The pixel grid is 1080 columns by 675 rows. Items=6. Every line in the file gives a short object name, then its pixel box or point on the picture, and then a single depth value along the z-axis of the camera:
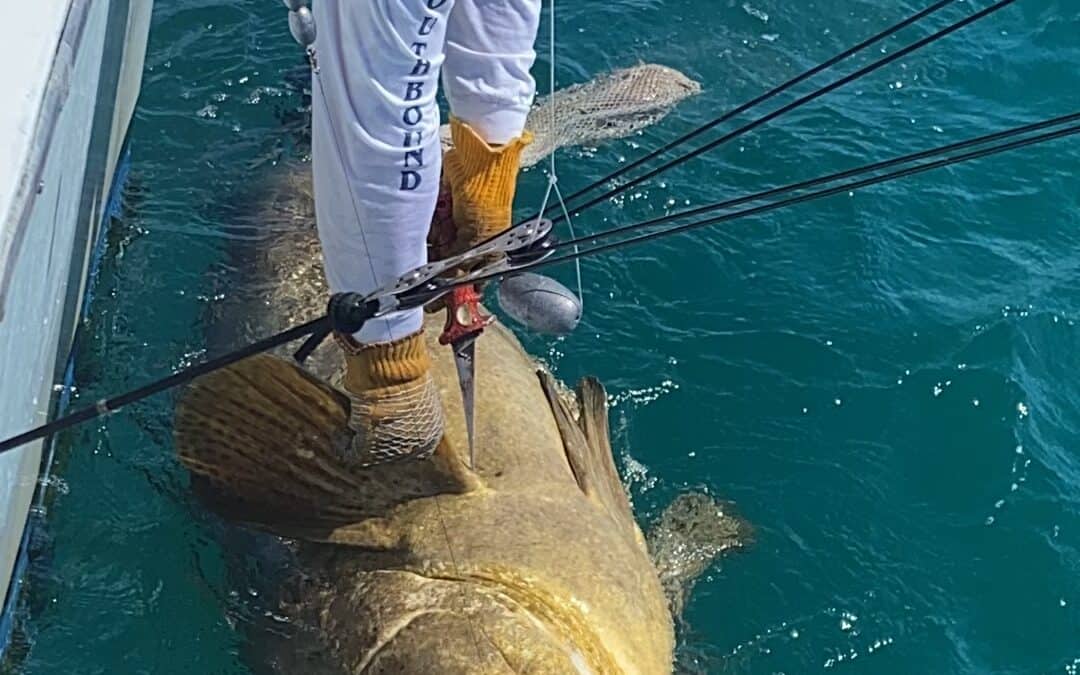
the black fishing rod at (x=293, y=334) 2.82
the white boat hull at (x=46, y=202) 3.60
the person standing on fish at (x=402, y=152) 3.09
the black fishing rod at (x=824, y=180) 2.82
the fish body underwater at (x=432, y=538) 3.46
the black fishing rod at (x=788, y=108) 3.31
